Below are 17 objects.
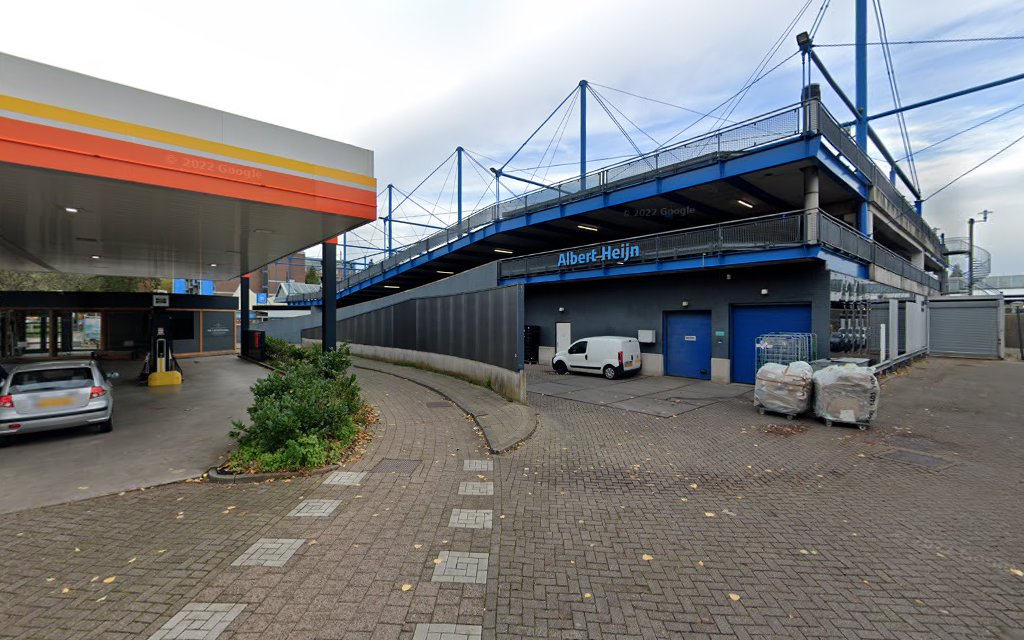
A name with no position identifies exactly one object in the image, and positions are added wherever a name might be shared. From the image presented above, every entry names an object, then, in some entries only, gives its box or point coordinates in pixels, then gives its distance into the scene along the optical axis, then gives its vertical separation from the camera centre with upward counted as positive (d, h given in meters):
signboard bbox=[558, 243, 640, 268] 17.40 +2.91
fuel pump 13.83 -1.17
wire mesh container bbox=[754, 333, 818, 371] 13.27 -0.75
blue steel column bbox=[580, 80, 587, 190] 26.17 +12.24
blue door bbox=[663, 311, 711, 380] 16.62 -0.83
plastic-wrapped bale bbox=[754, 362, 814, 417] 9.48 -1.45
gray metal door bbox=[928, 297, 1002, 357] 23.22 -0.19
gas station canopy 5.66 +2.32
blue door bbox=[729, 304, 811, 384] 14.45 -0.08
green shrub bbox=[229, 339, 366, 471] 6.01 -1.55
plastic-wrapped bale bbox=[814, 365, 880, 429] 8.80 -1.48
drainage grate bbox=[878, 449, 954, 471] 6.59 -2.15
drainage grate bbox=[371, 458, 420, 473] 6.06 -2.05
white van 16.23 -1.30
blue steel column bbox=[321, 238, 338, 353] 11.51 +0.69
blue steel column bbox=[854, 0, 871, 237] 19.64 +11.79
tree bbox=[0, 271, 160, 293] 35.06 +3.31
